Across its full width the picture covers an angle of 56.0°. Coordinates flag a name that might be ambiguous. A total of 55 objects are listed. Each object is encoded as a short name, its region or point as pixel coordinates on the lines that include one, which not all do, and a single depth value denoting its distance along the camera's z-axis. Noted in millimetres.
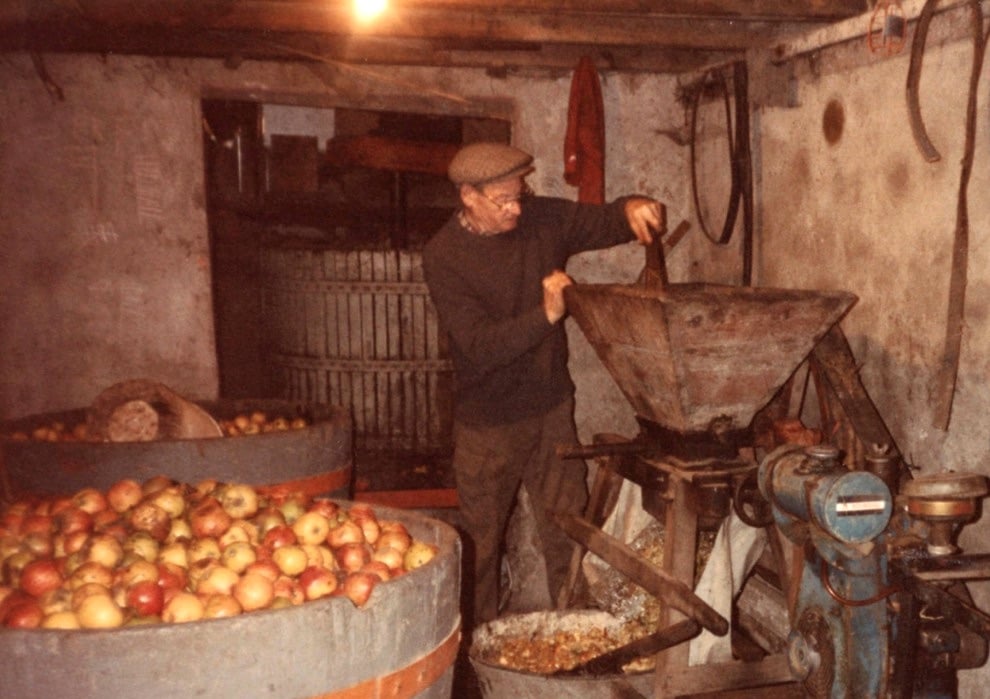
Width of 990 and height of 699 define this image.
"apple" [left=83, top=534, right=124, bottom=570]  2902
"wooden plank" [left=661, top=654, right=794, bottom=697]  3605
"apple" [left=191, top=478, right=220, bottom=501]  3504
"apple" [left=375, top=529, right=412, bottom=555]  3195
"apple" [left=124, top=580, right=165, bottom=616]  2658
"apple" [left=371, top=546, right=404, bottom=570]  3064
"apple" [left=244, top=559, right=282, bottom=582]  2834
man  4781
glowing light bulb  4527
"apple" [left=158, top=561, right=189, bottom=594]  2807
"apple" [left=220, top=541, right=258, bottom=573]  2973
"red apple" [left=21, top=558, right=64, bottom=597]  2814
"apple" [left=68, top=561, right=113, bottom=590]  2762
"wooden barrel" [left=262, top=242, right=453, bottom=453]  6617
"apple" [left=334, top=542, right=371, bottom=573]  3098
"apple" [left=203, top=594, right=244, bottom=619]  2643
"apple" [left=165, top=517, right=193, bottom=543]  3199
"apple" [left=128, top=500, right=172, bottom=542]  3186
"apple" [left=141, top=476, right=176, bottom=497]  3533
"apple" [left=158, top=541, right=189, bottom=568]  3020
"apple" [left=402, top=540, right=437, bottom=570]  3135
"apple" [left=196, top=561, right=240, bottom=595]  2803
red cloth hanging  5723
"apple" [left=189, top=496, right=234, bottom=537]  3207
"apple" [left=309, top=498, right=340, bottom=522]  3395
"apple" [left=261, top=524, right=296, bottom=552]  3104
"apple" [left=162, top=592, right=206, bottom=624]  2615
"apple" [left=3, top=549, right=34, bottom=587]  2957
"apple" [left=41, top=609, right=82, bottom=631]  2533
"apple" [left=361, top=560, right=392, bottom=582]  2891
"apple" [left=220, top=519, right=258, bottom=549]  3131
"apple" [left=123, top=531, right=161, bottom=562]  3023
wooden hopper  3316
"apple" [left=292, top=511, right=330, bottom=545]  3191
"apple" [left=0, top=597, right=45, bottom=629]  2562
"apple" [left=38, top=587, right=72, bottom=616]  2621
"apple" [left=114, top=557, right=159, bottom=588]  2750
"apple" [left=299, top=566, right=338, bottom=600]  2842
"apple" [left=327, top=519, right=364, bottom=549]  3223
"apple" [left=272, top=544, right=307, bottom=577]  2977
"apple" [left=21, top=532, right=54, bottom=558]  3123
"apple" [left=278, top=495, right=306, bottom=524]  3477
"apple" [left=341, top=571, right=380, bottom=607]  2638
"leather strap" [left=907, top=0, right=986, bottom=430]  3467
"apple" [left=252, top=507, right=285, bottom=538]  3295
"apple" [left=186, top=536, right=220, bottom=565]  3031
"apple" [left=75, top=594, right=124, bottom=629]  2551
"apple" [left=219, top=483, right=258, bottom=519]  3408
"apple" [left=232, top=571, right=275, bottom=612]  2719
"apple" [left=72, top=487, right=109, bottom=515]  3367
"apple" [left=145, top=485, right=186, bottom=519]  3316
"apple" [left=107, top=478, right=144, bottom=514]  3428
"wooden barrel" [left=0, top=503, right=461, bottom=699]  2320
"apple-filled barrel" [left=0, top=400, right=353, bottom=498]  4117
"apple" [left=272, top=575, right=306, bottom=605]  2795
